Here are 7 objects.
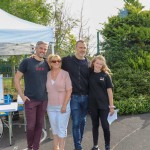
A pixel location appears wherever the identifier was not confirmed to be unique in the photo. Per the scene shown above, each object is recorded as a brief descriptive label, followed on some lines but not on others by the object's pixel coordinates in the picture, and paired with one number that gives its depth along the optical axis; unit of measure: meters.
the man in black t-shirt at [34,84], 4.86
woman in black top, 4.93
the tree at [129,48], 9.38
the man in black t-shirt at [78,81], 4.88
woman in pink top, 4.79
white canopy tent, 6.32
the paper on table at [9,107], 5.77
